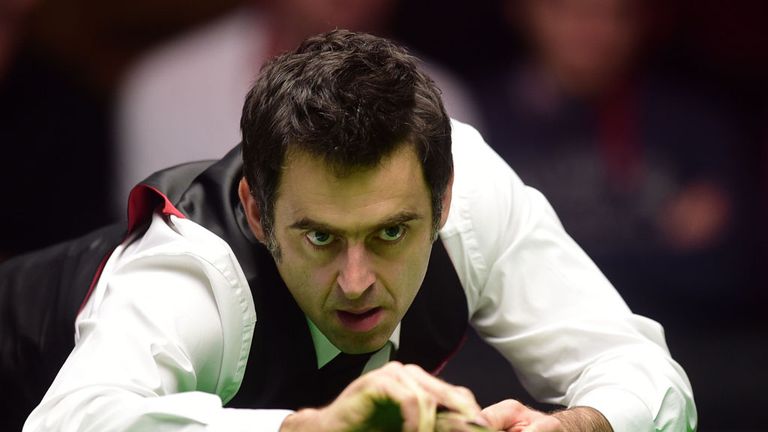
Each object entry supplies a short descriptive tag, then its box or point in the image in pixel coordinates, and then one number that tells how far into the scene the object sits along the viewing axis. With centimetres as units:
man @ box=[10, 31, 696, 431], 418
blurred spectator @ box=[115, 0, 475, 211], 827
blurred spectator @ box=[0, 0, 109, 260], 821
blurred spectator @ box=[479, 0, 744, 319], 828
